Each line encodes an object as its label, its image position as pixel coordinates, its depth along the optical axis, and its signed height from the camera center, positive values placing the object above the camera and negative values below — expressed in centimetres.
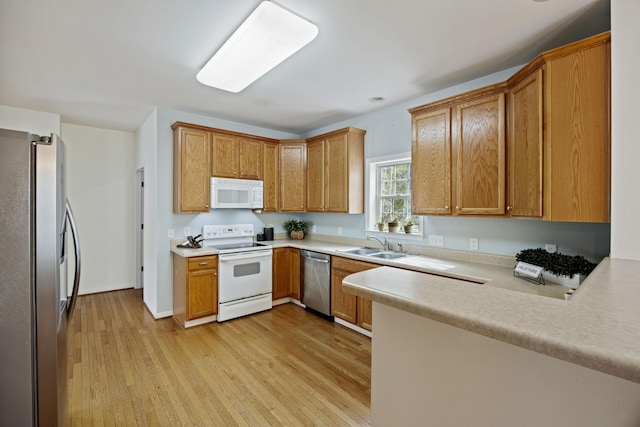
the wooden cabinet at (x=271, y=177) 448 +52
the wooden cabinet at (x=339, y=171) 394 +55
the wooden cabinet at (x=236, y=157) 397 +75
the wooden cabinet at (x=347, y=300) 323 -102
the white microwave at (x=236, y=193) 394 +24
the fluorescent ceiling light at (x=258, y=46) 186 +116
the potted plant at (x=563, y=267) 192 -38
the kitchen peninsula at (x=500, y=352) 61 -43
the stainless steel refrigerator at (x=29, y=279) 122 -28
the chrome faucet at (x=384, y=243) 368 -41
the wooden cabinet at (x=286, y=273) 418 -88
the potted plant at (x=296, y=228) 481 -28
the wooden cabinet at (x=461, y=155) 247 +50
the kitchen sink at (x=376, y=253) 339 -50
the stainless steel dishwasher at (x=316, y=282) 369 -91
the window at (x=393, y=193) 364 +22
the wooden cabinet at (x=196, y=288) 345 -91
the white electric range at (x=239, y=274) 365 -80
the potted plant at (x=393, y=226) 364 -19
